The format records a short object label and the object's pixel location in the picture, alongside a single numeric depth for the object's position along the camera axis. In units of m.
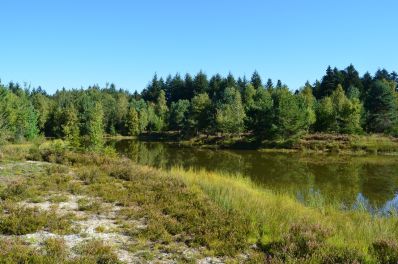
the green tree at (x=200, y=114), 91.62
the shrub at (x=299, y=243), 8.45
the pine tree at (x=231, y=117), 80.69
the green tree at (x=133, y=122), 111.75
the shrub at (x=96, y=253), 8.16
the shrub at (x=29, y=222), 10.14
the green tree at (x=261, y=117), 70.89
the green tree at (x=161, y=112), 112.86
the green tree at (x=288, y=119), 66.31
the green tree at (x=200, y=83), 133.12
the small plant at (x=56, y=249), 8.22
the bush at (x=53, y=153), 23.67
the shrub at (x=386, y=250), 8.12
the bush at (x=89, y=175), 17.42
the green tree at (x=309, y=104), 71.16
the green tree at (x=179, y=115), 98.50
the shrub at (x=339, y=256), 8.02
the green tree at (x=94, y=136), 32.88
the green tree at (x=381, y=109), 71.93
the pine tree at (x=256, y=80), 126.74
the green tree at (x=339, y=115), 68.00
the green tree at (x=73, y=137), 31.20
